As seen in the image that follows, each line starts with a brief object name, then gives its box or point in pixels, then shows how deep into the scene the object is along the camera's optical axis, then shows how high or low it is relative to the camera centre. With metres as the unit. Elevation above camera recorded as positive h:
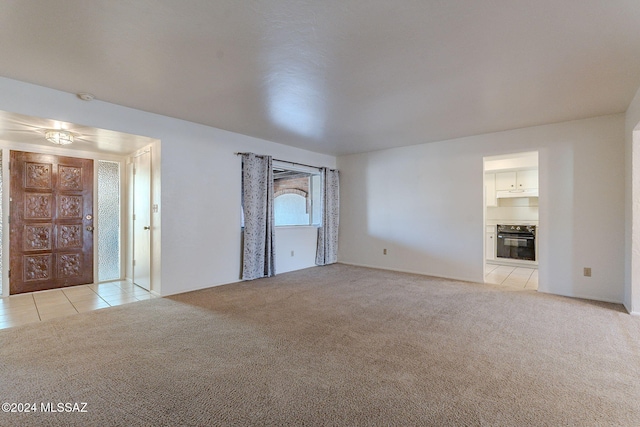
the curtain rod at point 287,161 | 4.84 +0.98
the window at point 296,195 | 5.77 +0.38
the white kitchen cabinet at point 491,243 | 6.60 -0.69
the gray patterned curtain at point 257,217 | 4.84 -0.07
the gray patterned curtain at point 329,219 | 6.30 -0.13
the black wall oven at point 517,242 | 6.06 -0.62
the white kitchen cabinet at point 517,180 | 6.11 +0.70
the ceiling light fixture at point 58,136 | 3.47 +0.92
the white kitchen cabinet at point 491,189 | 6.63 +0.53
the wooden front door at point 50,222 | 4.10 -0.13
